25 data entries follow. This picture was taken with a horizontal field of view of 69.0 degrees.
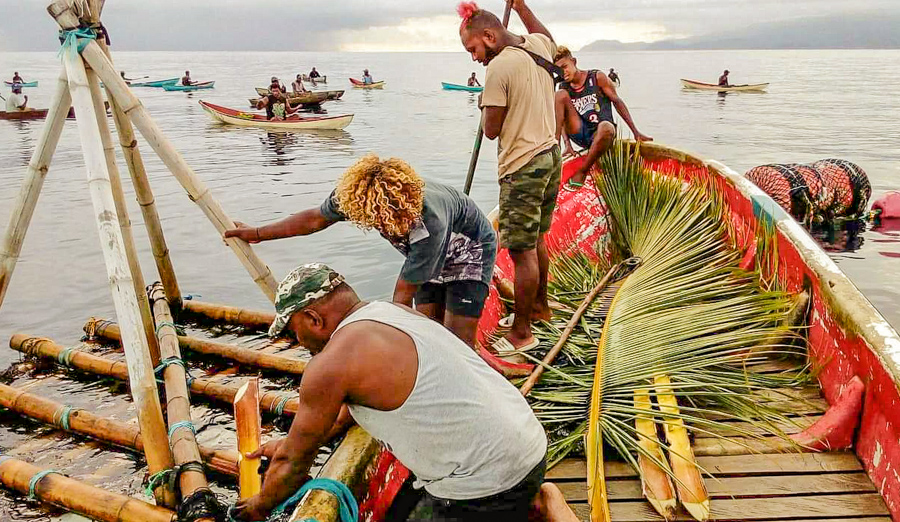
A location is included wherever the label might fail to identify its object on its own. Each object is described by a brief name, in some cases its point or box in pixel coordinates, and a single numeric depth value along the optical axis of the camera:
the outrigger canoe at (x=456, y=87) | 41.19
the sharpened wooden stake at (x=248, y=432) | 2.83
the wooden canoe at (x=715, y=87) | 40.84
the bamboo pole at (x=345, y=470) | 2.27
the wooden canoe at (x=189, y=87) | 42.84
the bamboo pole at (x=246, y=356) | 5.26
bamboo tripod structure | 3.62
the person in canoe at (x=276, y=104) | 25.20
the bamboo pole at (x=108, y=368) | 4.67
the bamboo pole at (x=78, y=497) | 3.33
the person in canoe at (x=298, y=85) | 32.75
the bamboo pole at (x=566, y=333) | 3.64
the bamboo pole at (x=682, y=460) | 2.64
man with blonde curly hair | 2.82
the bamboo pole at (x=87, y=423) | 3.99
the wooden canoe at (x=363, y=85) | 50.28
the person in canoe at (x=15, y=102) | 25.51
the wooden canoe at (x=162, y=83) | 47.79
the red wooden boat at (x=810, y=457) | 2.61
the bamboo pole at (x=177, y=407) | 3.46
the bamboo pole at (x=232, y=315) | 6.22
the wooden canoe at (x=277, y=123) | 24.99
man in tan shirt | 4.09
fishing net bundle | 10.74
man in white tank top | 2.05
